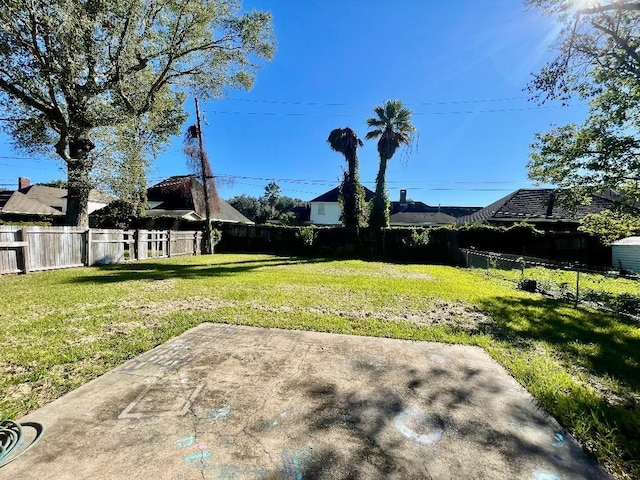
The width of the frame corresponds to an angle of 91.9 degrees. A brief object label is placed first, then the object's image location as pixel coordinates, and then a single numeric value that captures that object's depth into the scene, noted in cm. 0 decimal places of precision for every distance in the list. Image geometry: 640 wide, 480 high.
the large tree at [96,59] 967
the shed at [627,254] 1322
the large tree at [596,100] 784
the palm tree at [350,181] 1994
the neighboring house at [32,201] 2438
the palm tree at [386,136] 2096
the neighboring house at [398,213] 3269
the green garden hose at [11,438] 177
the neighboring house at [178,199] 2366
